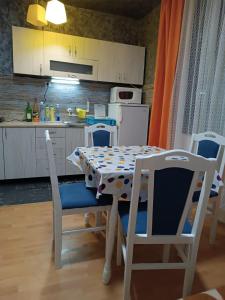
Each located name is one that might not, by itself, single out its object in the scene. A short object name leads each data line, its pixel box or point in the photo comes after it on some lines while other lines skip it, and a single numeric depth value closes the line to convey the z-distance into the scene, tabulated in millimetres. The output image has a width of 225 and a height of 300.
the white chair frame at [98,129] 2199
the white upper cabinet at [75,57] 2867
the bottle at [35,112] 3225
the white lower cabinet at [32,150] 2811
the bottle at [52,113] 3307
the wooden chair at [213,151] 1759
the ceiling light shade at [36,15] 2258
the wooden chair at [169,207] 1000
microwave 3309
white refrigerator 3084
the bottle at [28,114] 3170
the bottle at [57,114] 3380
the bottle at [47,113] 3296
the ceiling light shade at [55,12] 2037
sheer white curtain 2084
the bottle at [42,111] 3277
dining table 1250
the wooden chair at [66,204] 1375
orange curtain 2531
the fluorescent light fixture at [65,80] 3208
